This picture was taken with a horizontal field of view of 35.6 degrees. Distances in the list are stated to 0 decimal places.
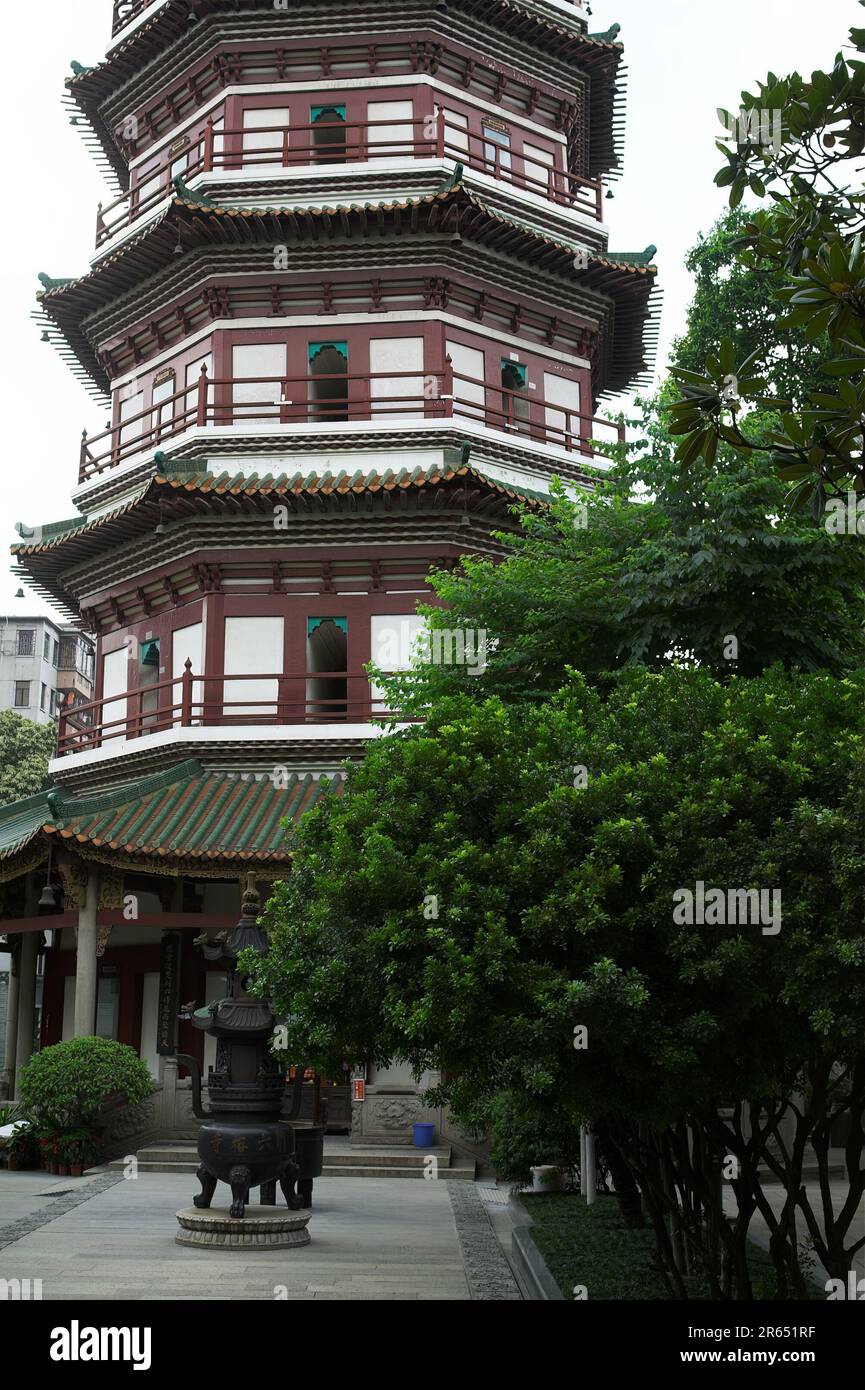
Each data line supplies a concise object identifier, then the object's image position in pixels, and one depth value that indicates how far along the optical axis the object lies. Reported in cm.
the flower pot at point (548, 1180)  1686
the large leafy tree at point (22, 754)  4966
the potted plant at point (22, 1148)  1877
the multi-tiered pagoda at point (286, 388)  2209
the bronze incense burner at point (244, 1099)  1283
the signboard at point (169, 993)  2206
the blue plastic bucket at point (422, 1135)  2012
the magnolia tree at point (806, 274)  595
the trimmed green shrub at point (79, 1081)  1800
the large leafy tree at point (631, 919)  764
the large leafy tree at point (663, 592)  1211
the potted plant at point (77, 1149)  1817
